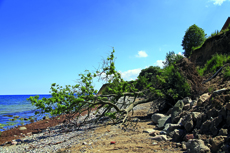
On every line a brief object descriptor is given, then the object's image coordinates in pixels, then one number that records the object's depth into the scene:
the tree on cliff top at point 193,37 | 31.67
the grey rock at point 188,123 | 5.14
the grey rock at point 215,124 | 4.38
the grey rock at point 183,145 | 4.38
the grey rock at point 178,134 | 5.04
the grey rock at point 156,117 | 7.75
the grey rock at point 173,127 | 5.59
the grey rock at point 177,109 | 6.96
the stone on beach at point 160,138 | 5.23
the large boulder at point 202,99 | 6.09
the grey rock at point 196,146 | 3.81
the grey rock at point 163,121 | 6.77
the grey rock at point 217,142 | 3.79
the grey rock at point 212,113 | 4.88
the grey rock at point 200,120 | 5.05
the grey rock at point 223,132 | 4.05
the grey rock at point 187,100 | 7.76
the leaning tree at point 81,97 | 7.23
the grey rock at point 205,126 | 4.69
